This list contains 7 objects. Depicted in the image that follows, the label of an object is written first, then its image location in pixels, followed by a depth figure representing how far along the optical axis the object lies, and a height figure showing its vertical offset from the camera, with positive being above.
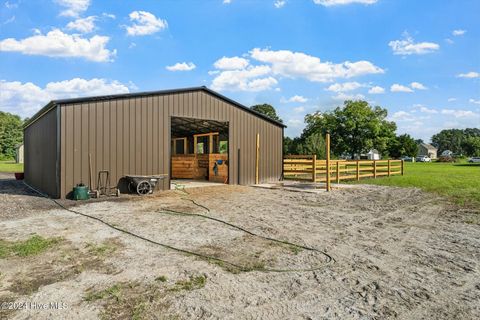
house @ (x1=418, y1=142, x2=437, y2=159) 93.00 +2.11
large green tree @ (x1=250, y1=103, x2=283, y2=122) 48.50 +7.56
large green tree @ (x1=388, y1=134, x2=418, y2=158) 57.79 +1.94
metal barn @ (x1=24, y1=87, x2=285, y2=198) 9.42 +0.69
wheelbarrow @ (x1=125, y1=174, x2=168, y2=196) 10.16 -0.83
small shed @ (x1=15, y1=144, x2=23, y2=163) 42.97 +0.62
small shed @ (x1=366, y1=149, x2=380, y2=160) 60.38 +0.36
